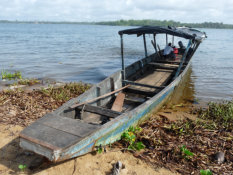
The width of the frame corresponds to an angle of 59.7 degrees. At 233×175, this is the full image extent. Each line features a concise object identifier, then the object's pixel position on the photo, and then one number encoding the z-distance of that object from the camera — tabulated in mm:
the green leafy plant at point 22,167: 3333
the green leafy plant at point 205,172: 3424
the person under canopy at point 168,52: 9922
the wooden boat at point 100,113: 3205
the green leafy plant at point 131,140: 4133
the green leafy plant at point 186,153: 3837
